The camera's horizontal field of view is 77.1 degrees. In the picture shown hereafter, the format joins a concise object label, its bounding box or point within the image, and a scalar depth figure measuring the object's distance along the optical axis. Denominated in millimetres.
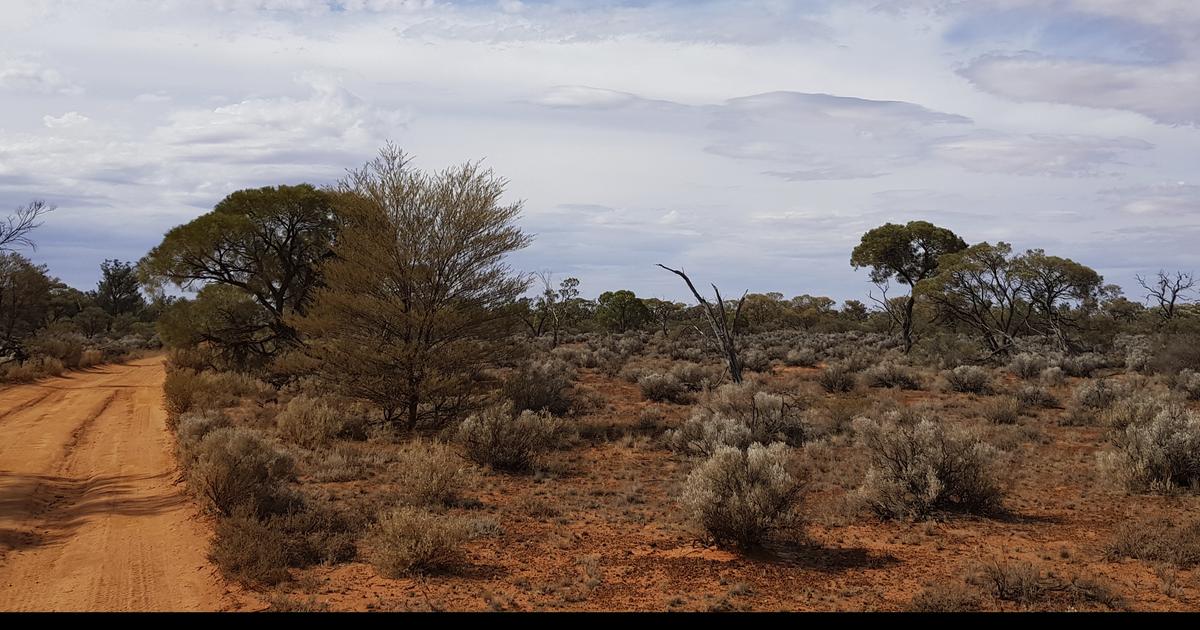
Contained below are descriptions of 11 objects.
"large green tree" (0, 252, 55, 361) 37812
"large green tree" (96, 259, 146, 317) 71625
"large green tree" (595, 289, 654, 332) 61406
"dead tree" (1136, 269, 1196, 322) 38250
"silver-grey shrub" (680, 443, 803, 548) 8555
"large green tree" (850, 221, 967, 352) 41969
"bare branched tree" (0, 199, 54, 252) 23781
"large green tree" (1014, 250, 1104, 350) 36750
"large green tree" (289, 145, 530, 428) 16281
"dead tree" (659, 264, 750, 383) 22234
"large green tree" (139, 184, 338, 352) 25234
